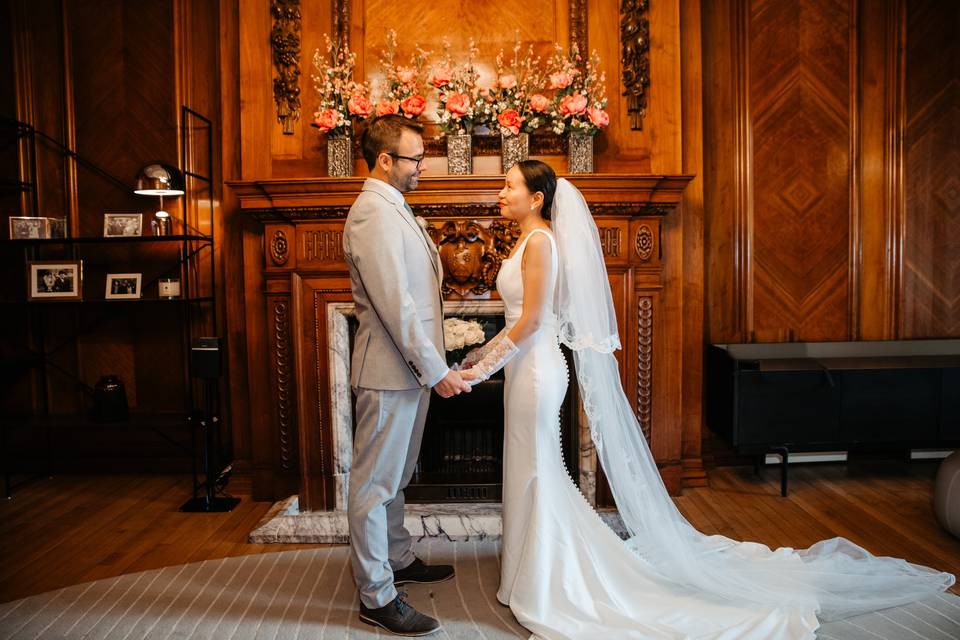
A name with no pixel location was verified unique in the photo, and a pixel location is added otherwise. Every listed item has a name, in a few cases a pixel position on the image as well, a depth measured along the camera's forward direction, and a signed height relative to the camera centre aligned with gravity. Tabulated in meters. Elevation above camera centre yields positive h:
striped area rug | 2.61 -1.33
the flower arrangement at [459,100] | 3.71 +1.09
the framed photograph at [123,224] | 4.50 +0.49
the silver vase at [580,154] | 3.85 +0.80
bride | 2.60 -0.86
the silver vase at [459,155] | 3.85 +0.80
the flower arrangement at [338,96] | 3.74 +1.14
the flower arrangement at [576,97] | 3.72 +1.12
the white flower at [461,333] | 3.81 -0.24
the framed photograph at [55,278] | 4.50 +0.13
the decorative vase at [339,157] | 3.85 +0.80
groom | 2.50 -0.22
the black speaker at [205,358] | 3.95 -0.37
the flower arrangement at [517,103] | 3.72 +1.08
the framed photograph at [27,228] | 4.40 +0.47
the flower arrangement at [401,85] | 3.70 +1.20
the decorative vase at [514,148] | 3.84 +0.83
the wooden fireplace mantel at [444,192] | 3.71 +0.57
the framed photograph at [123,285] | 4.55 +0.08
